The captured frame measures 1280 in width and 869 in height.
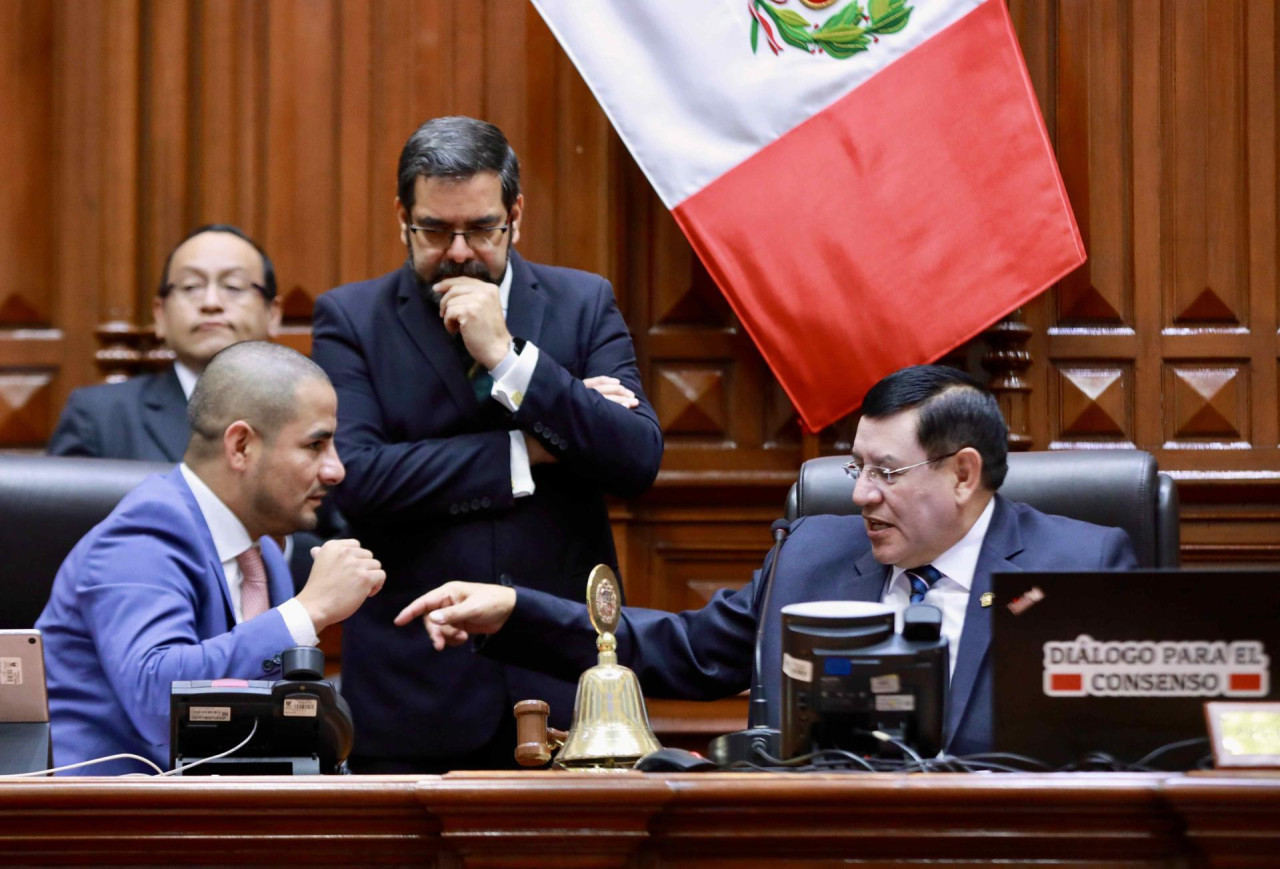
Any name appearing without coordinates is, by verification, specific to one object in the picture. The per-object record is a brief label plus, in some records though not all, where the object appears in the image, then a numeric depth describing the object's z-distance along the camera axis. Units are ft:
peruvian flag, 33.07
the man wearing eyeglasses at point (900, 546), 30.56
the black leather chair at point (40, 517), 31.09
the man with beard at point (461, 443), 31.10
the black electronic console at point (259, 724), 29.10
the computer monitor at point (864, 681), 28.69
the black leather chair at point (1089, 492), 30.72
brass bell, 29.18
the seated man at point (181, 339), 32.43
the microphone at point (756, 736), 29.04
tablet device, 29.13
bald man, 30.05
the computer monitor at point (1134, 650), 28.61
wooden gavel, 29.35
